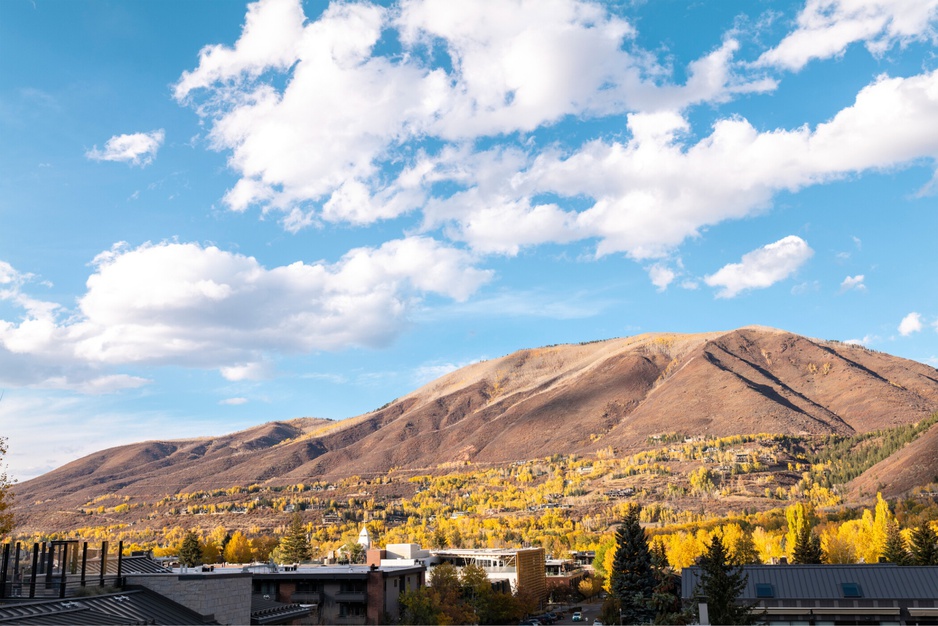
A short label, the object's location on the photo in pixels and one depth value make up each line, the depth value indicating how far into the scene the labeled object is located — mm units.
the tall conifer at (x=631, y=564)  76812
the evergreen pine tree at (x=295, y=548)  144250
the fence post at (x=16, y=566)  37194
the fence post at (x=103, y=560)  37772
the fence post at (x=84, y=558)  36688
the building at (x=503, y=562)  112875
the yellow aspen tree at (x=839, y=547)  128875
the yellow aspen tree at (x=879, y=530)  122875
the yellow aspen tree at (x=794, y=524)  135125
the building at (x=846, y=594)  57500
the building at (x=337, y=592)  75062
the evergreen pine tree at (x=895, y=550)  90238
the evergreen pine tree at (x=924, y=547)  85125
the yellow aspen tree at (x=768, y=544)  148000
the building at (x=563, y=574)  152000
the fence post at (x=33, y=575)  34712
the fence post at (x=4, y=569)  34781
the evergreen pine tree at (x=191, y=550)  143125
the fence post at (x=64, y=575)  34312
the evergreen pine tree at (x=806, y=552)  101088
